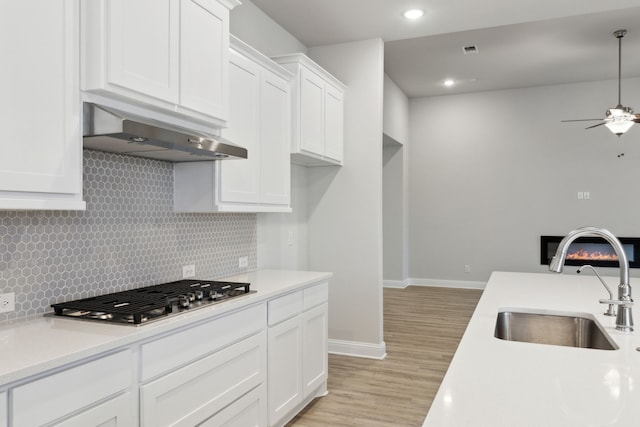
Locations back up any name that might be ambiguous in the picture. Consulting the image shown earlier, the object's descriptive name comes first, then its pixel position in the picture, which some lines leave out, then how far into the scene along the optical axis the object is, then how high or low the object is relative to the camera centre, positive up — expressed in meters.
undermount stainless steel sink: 2.01 -0.46
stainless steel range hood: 1.78 +0.36
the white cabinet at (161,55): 1.76 +0.74
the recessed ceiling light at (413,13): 3.63 +1.66
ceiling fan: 4.84 +1.10
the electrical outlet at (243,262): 3.35 -0.26
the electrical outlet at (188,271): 2.80 -0.27
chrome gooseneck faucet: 1.60 -0.16
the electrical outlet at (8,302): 1.78 -0.29
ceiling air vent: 5.36 +2.03
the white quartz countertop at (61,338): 1.33 -0.38
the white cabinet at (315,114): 3.49 +0.90
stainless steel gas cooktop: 1.83 -0.33
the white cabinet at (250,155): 2.61 +0.46
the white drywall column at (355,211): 4.27 +0.13
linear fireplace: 6.71 -0.40
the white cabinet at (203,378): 1.42 -0.60
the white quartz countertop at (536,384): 0.98 -0.40
